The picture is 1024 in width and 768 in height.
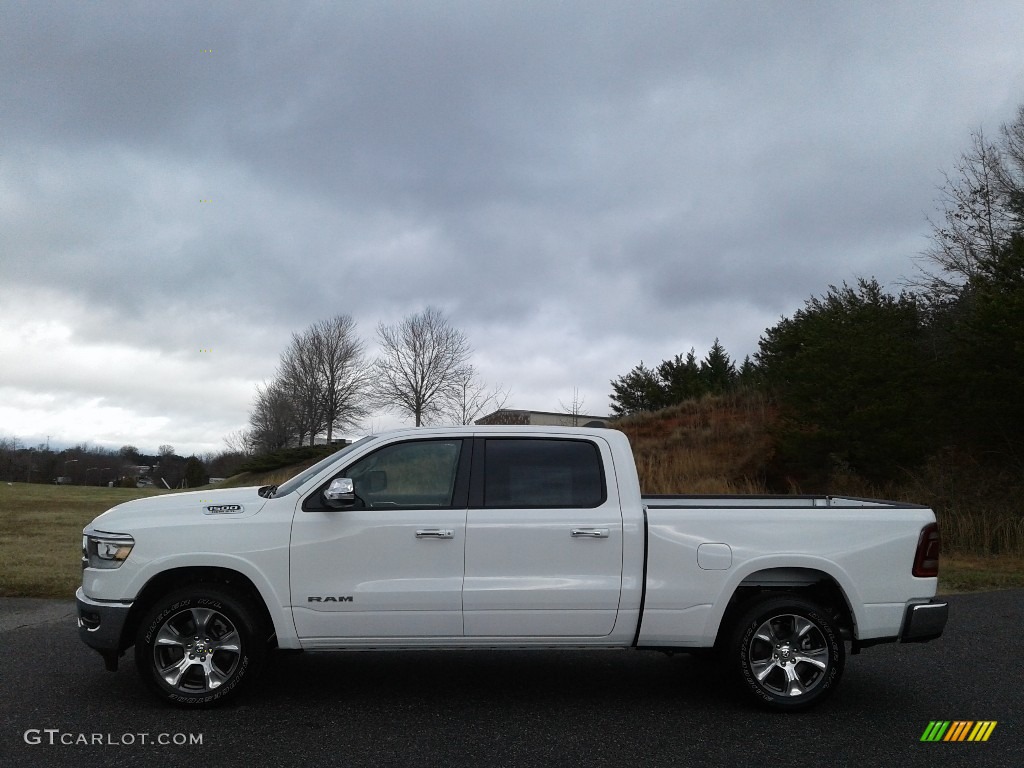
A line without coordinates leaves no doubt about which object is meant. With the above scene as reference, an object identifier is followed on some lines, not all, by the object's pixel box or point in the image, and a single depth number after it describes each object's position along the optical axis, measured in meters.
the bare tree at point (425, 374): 46.50
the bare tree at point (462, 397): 42.06
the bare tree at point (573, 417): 36.69
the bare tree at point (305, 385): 55.00
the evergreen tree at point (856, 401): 21.80
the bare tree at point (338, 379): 54.47
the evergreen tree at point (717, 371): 48.84
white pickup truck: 5.62
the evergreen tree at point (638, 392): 49.91
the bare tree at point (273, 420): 57.03
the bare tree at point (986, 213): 30.62
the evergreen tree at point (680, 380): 46.69
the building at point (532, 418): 35.41
